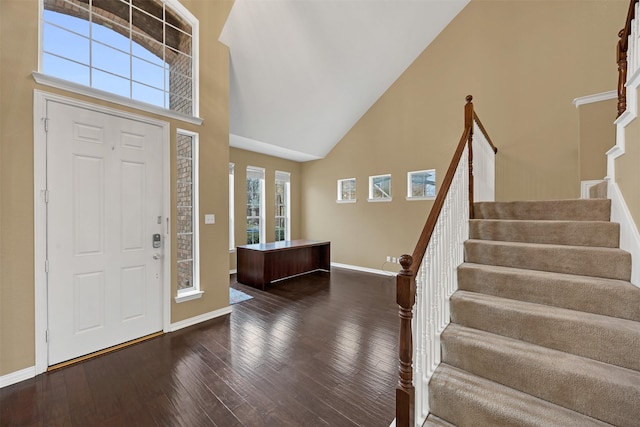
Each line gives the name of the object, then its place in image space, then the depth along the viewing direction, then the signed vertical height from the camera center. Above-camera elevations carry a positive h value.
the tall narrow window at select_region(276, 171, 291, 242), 7.02 +0.15
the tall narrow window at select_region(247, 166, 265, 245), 6.36 +0.16
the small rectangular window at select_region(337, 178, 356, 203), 6.31 +0.53
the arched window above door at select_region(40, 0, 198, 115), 2.41 +1.73
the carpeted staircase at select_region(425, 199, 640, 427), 1.29 -0.72
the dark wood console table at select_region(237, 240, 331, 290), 4.72 -0.97
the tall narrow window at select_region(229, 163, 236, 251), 5.94 -0.04
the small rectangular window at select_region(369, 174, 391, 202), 5.69 +0.53
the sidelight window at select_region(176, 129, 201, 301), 3.25 +0.00
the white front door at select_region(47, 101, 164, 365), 2.34 -0.18
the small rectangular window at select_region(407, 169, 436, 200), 5.04 +0.54
